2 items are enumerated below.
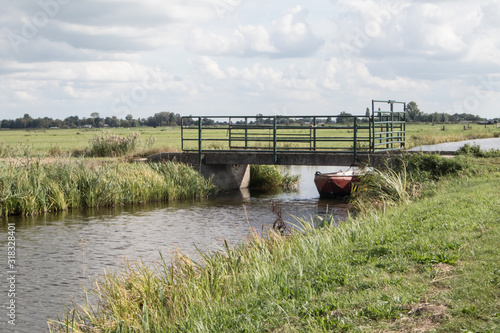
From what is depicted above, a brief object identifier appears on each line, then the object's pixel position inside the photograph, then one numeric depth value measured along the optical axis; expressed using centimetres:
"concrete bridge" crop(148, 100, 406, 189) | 2388
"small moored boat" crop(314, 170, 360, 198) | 2434
